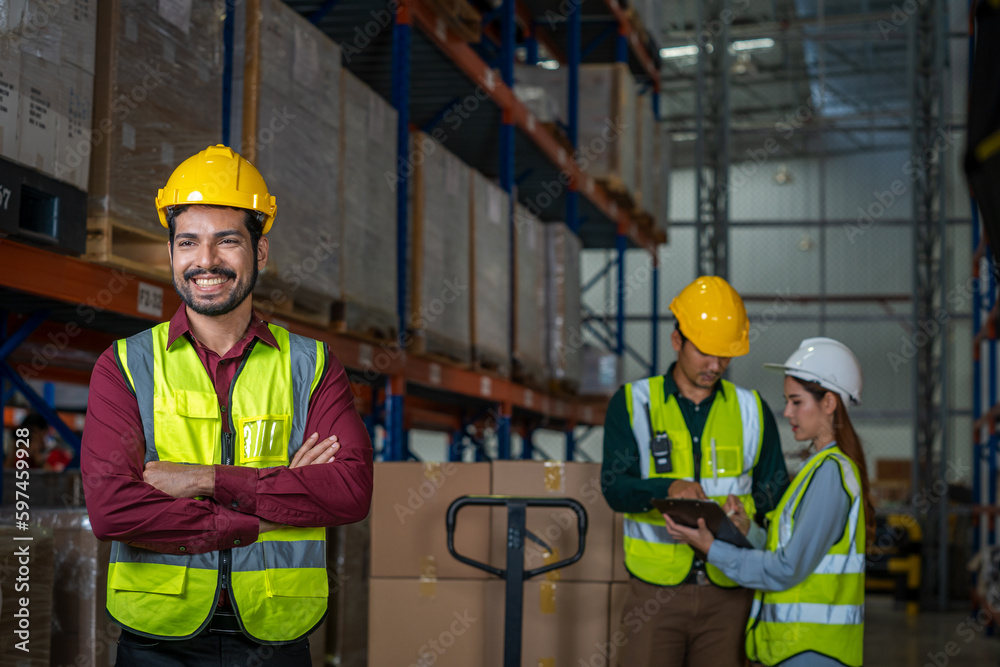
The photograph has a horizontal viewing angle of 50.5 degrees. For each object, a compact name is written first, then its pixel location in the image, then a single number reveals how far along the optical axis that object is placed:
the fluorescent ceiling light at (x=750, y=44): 20.88
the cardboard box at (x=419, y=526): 4.28
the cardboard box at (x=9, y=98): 2.88
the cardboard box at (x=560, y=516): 4.30
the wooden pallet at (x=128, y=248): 3.42
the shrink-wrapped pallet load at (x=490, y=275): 6.93
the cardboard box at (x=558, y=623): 4.22
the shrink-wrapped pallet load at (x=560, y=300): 8.70
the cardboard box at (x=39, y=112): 2.99
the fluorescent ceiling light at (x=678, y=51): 21.02
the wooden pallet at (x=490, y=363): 6.95
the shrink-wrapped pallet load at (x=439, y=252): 6.16
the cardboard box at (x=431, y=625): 4.23
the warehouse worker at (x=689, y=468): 3.46
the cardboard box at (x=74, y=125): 3.17
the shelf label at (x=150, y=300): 3.78
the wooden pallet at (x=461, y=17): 6.43
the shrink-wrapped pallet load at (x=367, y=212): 5.16
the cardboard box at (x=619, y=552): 4.29
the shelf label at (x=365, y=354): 5.59
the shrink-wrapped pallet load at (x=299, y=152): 4.37
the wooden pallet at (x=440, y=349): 6.16
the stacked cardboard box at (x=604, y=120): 9.60
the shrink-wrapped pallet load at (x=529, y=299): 7.90
